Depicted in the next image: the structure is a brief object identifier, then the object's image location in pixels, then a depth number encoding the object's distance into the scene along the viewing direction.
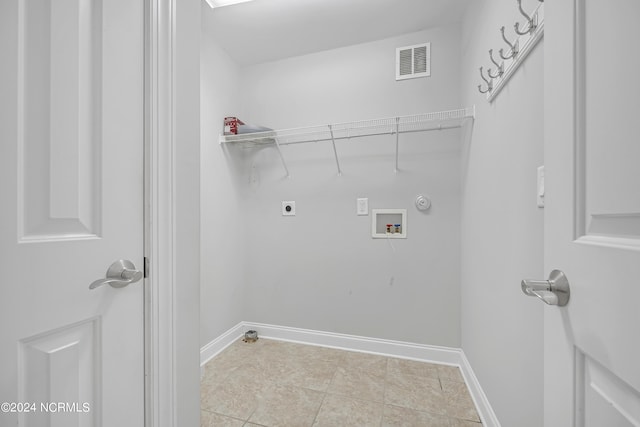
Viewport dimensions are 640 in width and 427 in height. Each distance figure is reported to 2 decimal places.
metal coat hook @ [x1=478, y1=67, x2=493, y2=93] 1.26
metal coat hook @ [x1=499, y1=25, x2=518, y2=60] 1.01
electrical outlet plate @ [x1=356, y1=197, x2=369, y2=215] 2.08
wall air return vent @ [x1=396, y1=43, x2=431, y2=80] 1.94
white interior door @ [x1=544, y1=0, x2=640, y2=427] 0.37
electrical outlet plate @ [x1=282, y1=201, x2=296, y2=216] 2.27
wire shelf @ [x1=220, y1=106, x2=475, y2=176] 1.81
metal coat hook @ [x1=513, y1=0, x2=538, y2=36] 0.87
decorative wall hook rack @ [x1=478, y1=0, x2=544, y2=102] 0.86
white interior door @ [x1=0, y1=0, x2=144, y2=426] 0.50
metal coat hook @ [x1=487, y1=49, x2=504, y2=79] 1.14
